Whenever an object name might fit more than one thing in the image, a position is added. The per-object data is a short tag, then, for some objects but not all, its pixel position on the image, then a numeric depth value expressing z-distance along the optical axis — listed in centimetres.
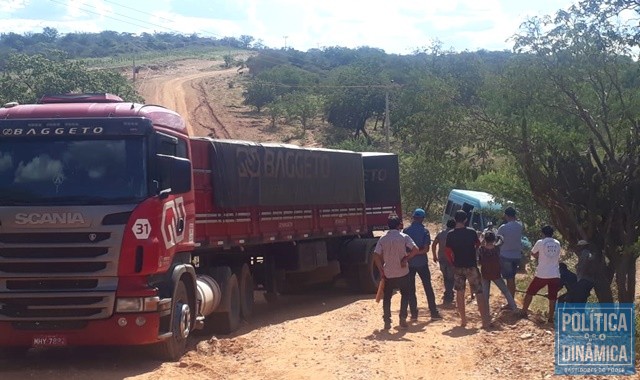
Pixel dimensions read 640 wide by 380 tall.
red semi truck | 912
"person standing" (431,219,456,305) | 1502
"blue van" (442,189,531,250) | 2208
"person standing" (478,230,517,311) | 1289
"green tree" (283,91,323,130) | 6172
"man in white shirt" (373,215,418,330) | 1224
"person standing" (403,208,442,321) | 1345
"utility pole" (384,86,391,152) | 4156
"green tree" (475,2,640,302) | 1398
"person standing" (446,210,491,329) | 1258
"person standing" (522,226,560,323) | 1248
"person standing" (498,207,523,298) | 1402
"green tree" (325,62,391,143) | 6194
